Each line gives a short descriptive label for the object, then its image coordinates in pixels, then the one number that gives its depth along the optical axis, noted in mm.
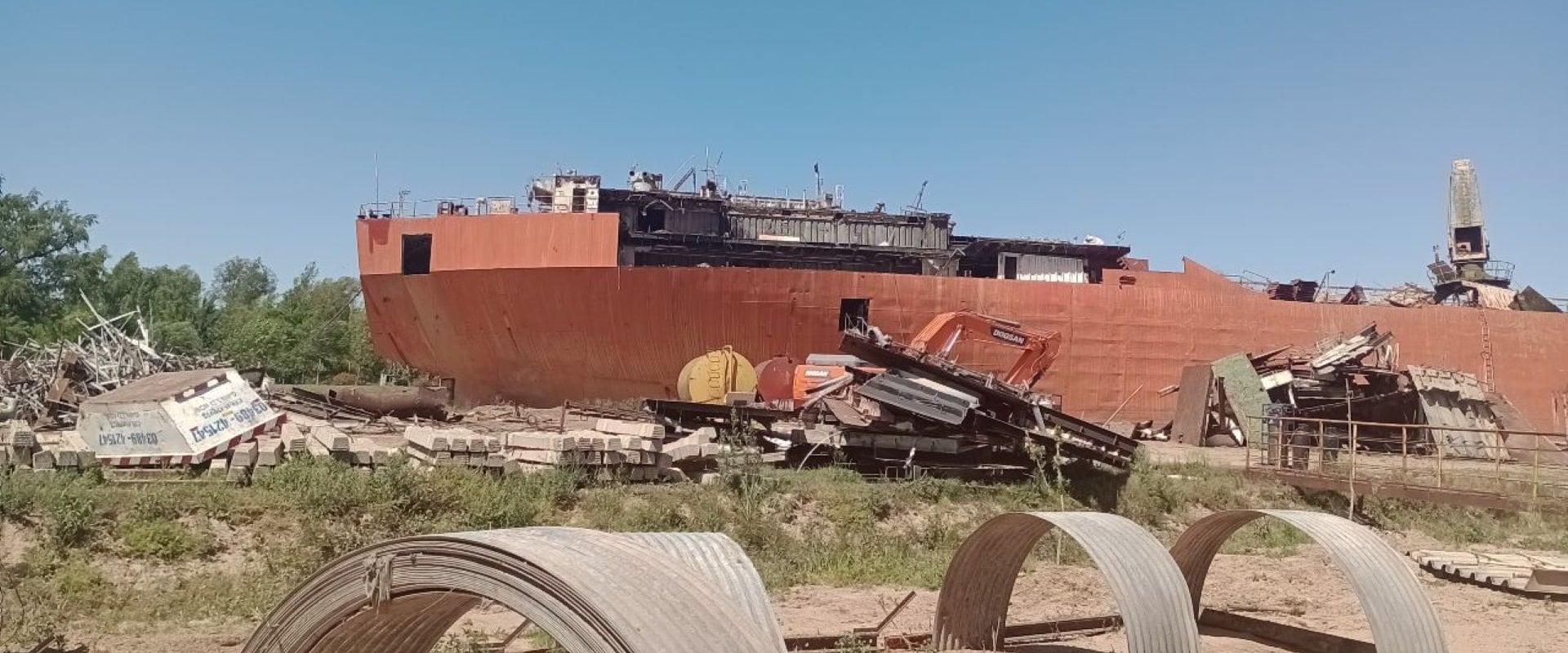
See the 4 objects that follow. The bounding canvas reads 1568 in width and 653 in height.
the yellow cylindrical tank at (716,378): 19156
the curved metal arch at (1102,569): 5883
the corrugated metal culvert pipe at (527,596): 2693
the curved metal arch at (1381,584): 5996
